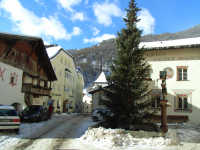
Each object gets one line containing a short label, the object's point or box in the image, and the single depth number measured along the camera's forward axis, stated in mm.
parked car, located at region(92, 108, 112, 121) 15169
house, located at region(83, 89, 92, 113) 77256
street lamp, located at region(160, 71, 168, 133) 13971
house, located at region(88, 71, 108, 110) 31686
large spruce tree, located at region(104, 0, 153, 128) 14500
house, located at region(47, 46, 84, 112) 39031
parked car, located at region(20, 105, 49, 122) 19203
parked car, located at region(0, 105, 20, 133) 12172
